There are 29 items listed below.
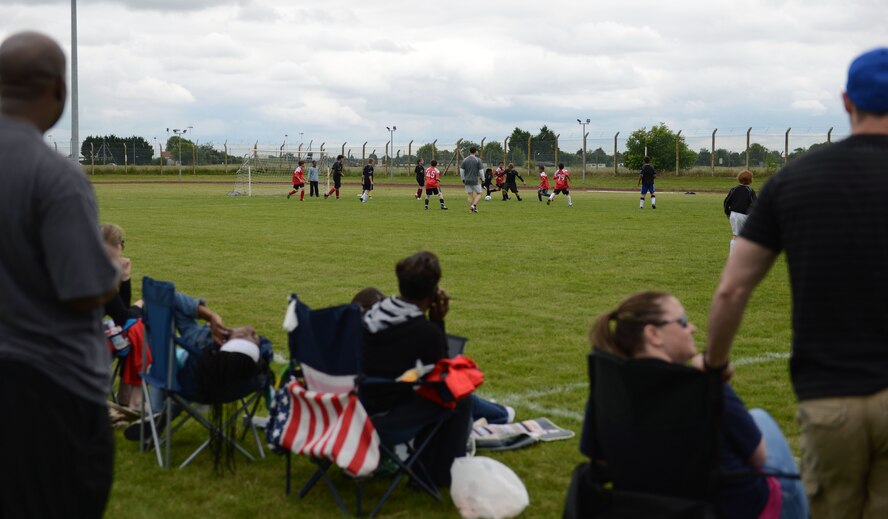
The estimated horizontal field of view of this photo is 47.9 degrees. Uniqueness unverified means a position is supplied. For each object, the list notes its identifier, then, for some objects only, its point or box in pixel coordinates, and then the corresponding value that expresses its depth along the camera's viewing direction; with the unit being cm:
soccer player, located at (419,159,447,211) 3253
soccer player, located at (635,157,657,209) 3200
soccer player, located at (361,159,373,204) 3644
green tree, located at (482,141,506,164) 7156
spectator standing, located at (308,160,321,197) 4278
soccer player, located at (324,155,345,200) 4019
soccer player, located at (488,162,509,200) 3975
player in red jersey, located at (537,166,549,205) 3869
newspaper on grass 606
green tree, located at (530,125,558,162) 7004
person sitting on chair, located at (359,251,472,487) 507
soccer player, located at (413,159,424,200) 3866
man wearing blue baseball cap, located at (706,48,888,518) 301
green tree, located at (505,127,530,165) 7125
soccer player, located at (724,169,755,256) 1527
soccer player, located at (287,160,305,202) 3961
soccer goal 4853
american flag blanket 485
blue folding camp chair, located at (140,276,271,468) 552
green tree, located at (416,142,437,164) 7488
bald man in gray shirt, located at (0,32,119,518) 274
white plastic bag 493
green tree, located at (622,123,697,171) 6519
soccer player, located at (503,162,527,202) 3878
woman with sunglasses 352
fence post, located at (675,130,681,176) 6444
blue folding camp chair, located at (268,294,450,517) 485
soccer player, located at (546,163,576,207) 3618
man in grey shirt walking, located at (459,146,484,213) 3095
